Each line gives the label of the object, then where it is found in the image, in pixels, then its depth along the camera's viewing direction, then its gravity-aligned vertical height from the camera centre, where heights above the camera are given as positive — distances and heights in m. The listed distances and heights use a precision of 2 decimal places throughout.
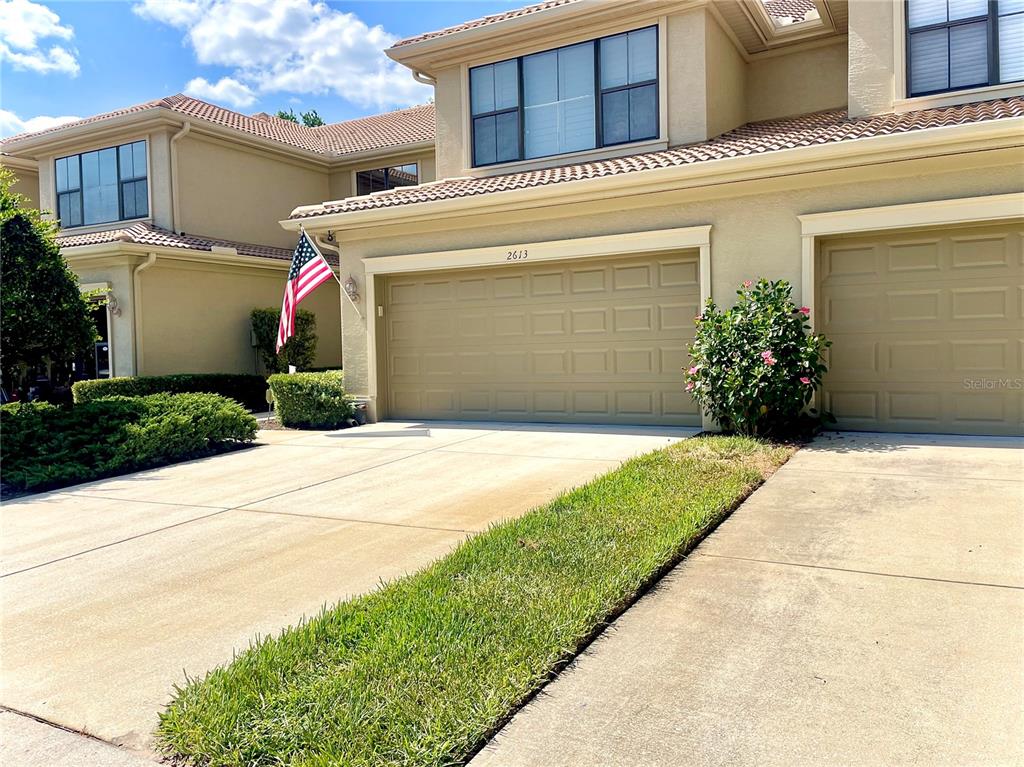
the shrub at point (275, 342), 17.12 +0.45
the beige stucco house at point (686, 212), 8.76 +1.89
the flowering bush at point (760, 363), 8.59 -0.11
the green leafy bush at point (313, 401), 11.97 -0.62
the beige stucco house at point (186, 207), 15.52 +3.66
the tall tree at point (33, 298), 9.59 +0.90
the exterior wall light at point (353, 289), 12.46 +1.17
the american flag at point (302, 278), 11.36 +1.26
